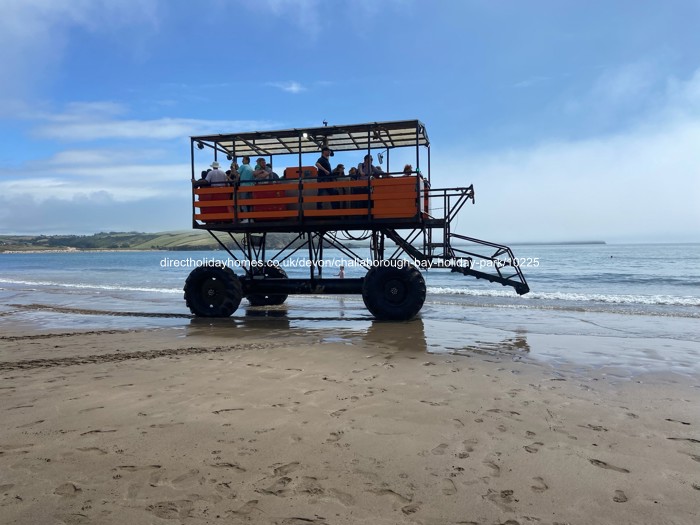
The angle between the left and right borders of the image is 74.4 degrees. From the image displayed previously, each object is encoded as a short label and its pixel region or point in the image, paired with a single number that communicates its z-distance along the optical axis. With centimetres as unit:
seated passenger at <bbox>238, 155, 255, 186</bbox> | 1110
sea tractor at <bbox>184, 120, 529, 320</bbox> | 1035
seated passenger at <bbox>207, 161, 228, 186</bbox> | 1127
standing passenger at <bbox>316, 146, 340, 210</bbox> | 1072
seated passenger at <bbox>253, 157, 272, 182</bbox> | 1111
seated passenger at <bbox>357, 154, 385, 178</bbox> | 1033
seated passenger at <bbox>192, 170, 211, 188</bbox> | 1124
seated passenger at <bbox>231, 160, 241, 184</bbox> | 1134
